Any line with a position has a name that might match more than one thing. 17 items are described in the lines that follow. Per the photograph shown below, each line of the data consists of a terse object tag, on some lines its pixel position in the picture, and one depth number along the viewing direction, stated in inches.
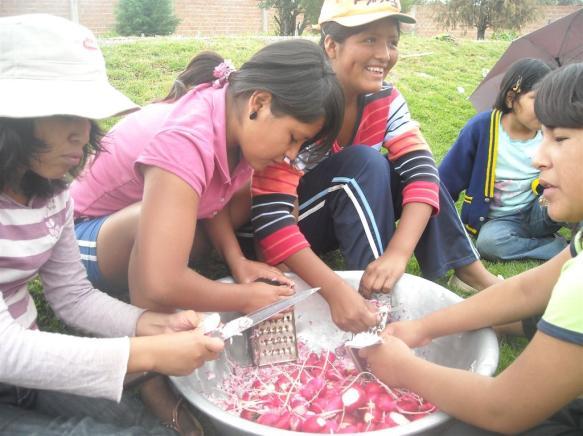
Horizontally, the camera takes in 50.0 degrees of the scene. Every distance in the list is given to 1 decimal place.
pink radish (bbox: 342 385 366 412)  53.1
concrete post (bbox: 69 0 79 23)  374.6
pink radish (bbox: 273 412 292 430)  48.9
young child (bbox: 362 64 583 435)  38.9
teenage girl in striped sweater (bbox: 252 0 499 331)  65.0
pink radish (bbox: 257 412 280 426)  49.2
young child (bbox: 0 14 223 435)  42.3
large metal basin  42.6
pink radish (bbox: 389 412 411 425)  50.5
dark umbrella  128.6
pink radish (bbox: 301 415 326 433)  49.3
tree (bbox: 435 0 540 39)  438.6
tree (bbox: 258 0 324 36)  344.8
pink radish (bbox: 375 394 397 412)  52.6
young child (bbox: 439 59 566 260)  96.5
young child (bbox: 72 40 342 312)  52.2
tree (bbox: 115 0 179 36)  374.3
